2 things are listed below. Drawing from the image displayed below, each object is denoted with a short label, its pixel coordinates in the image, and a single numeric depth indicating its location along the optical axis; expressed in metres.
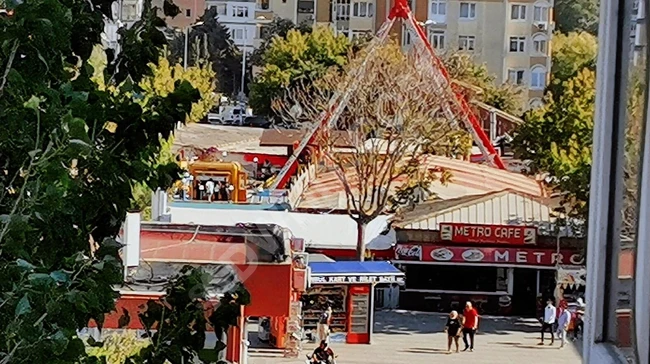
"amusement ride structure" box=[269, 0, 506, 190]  21.25
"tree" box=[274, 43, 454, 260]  19.16
